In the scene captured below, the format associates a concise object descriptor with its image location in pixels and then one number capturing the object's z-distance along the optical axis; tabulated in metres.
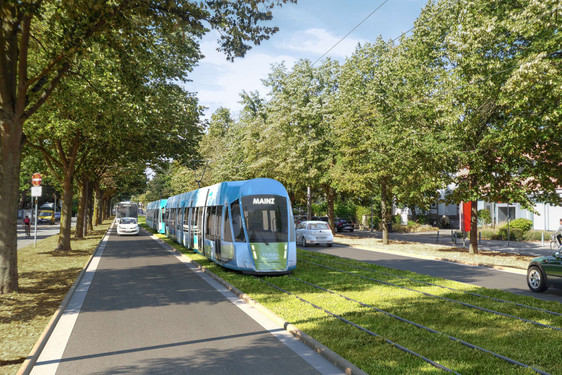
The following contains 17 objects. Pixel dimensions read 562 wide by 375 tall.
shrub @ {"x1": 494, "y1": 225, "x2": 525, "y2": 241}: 33.16
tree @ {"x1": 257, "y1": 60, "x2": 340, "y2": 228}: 34.28
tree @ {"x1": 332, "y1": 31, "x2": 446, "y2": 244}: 22.30
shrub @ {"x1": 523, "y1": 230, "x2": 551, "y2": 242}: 32.69
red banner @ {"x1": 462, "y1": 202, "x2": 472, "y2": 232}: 28.08
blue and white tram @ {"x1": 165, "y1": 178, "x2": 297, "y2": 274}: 13.77
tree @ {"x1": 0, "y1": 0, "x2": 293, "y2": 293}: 10.14
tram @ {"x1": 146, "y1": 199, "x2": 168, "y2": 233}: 38.42
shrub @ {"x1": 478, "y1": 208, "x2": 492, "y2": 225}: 43.78
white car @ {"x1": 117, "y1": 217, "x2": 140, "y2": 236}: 37.66
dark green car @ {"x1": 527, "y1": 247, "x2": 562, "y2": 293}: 11.49
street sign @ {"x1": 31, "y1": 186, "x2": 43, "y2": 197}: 21.20
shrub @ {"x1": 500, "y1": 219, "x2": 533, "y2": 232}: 35.19
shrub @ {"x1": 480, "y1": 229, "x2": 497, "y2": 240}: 34.78
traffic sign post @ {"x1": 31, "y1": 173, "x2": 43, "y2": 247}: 21.09
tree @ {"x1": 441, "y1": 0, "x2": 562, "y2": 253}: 16.06
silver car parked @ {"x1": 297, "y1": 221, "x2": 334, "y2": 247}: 26.50
